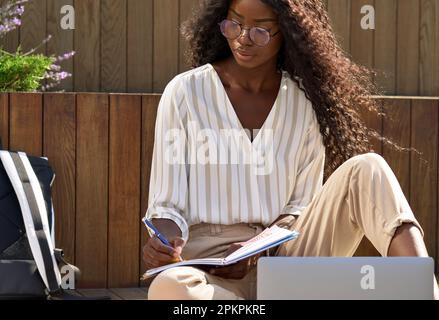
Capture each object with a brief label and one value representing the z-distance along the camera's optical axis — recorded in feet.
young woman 17.36
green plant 27.17
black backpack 22.09
